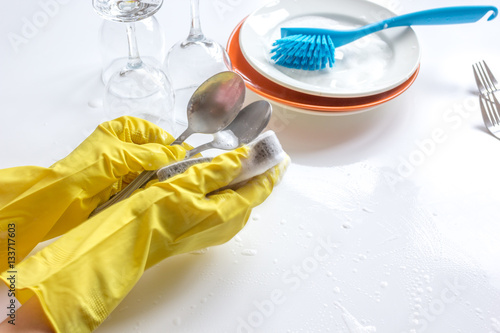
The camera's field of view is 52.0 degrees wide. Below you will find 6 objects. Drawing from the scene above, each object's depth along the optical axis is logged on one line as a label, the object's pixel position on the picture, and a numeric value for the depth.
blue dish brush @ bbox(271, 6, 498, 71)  0.82
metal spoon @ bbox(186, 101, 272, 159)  0.67
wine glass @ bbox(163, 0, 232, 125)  0.82
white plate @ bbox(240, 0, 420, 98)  0.78
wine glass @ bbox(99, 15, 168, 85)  0.85
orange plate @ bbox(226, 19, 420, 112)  0.74
